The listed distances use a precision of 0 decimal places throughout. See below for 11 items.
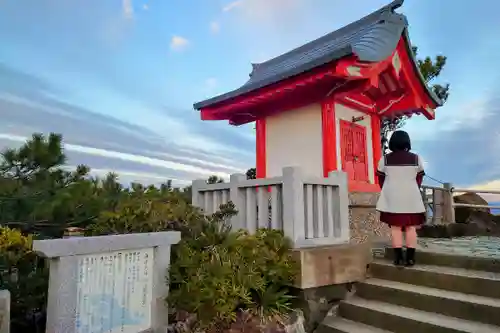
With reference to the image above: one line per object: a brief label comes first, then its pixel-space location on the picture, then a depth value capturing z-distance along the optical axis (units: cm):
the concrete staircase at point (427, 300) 357
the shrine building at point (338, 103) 625
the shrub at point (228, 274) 347
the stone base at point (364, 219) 659
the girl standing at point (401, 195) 457
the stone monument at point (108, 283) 289
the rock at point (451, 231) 806
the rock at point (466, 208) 1317
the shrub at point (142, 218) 421
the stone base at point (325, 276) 407
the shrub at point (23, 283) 334
